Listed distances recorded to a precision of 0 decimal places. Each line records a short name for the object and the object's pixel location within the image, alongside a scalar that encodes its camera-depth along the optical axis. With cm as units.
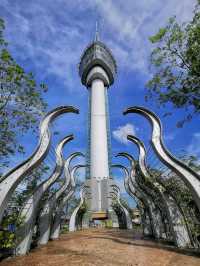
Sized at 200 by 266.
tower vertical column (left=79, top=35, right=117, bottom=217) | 2712
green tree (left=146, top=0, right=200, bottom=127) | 902
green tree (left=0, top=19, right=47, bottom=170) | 622
